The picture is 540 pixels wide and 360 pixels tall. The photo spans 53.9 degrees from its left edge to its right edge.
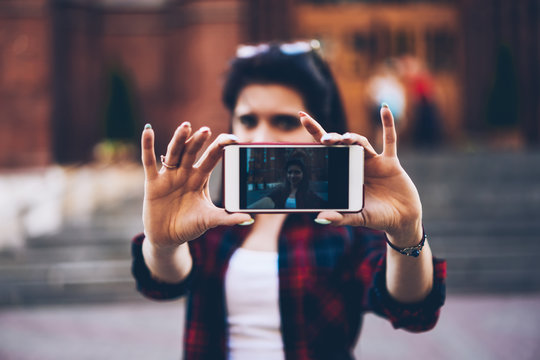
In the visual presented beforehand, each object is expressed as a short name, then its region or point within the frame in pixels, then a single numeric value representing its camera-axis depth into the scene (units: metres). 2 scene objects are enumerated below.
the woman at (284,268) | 1.54
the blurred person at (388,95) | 9.88
